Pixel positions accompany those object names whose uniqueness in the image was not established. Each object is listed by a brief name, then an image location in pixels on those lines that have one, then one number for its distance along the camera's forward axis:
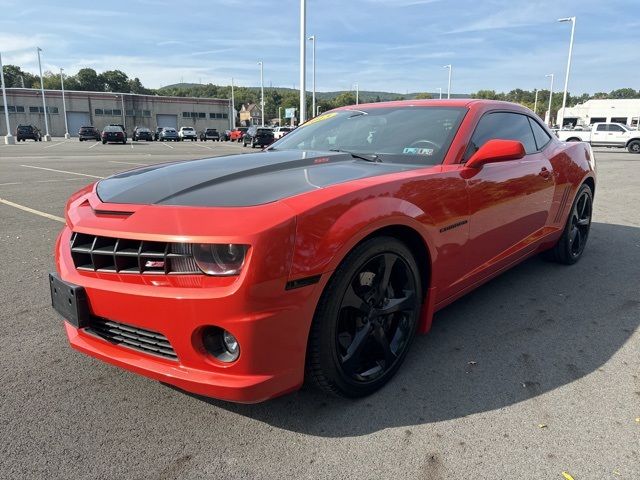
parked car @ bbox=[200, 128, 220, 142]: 52.78
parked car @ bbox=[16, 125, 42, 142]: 43.91
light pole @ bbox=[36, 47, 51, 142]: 45.81
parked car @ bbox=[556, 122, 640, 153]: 28.48
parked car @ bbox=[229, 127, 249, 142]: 47.47
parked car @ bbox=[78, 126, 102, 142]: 43.12
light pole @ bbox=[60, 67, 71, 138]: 70.62
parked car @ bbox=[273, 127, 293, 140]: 40.94
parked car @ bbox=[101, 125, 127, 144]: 34.94
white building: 74.81
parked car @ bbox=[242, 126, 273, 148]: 33.75
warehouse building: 70.56
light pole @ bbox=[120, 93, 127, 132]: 75.97
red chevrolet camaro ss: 1.92
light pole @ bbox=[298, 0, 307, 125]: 22.83
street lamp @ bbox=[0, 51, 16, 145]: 36.83
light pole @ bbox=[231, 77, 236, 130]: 84.69
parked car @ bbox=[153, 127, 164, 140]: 51.23
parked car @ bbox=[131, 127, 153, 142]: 45.12
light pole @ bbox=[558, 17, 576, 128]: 34.12
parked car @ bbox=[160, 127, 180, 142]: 48.07
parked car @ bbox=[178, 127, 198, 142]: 51.08
